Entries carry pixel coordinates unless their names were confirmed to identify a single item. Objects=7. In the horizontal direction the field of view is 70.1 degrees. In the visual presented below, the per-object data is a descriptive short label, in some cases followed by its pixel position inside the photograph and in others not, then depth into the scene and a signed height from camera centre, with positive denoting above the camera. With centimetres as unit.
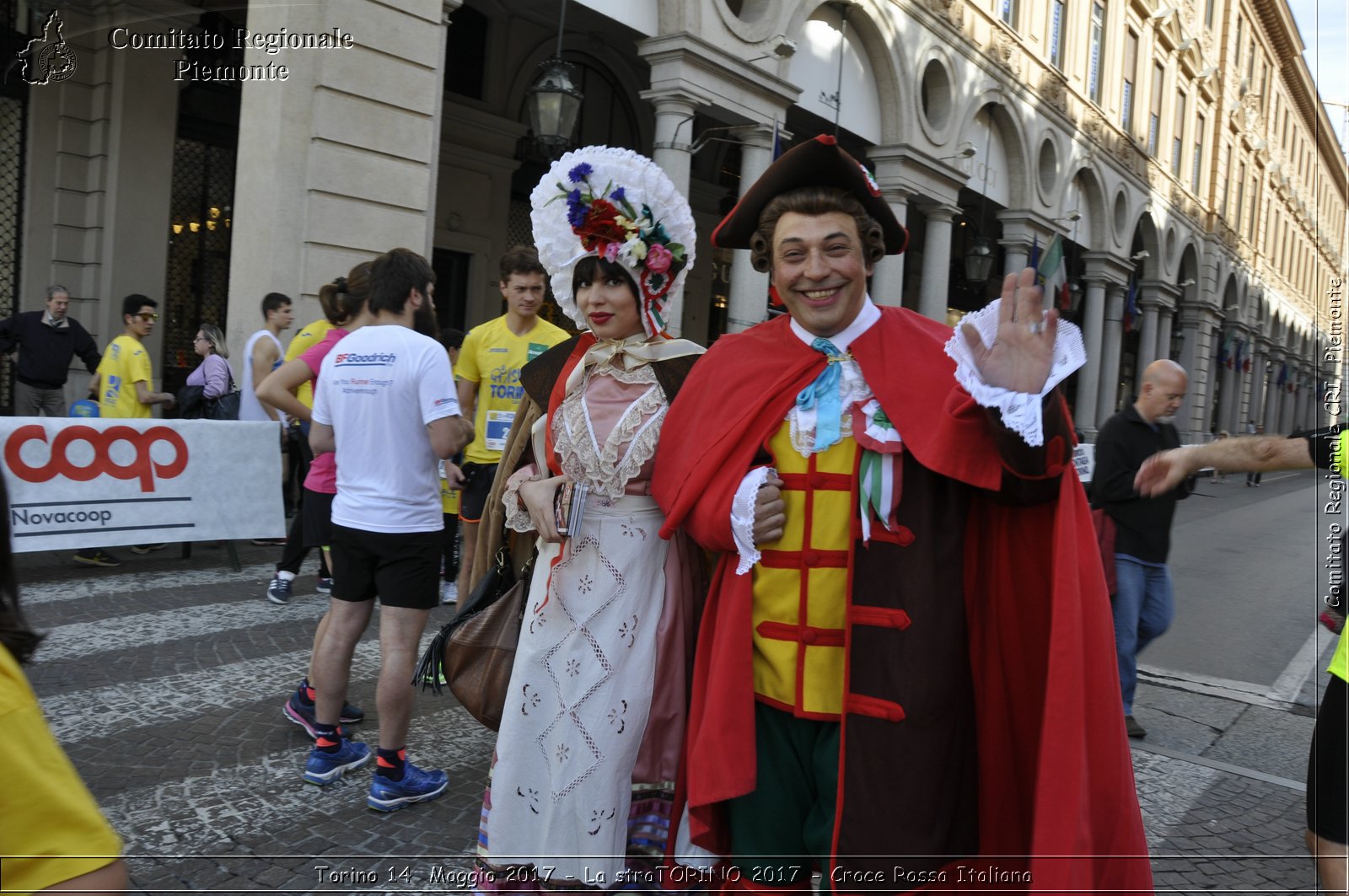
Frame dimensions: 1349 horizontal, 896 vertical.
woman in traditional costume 273 -53
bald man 494 -30
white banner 612 -71
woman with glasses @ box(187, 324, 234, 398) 826 +9
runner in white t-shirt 347 -40
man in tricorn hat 191 -35
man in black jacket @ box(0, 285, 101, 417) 852 +18
